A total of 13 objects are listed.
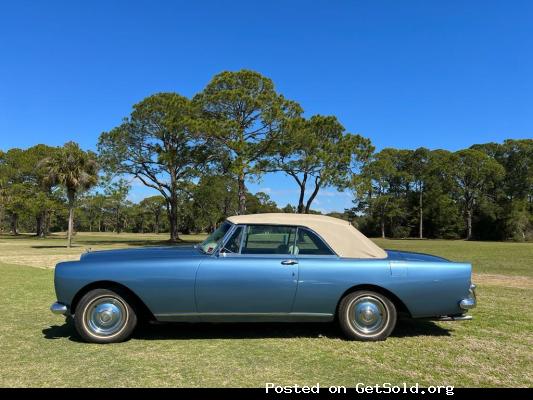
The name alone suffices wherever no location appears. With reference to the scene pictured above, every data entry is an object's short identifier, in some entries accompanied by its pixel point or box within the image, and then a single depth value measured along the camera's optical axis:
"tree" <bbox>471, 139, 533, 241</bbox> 59.00
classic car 5.26
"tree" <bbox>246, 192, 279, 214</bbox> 84.06
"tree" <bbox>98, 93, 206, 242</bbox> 36.59
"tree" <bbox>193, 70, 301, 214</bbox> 31.75
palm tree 29.14
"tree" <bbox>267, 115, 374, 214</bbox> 32.56
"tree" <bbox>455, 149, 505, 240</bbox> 64.25
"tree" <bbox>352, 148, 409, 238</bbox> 66.94
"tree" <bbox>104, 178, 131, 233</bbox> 37.34
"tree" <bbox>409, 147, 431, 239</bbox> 68.56
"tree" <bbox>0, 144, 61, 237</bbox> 47.12
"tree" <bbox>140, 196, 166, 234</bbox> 93.75
